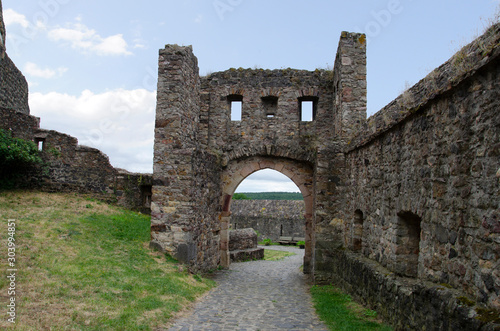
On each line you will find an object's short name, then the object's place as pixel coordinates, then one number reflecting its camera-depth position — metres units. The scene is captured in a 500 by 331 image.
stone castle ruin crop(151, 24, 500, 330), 3.98
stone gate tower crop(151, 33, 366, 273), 10.21
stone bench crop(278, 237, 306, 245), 28.33
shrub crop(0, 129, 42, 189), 13.72
